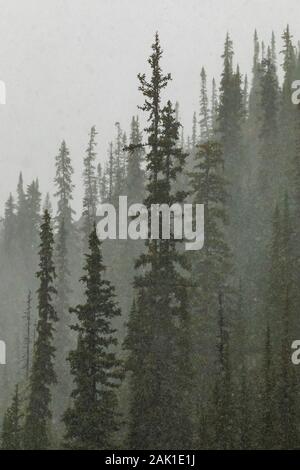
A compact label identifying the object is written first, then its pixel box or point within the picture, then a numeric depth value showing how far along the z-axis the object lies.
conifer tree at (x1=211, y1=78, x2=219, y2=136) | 112.44
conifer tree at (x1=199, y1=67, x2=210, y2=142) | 92.54
